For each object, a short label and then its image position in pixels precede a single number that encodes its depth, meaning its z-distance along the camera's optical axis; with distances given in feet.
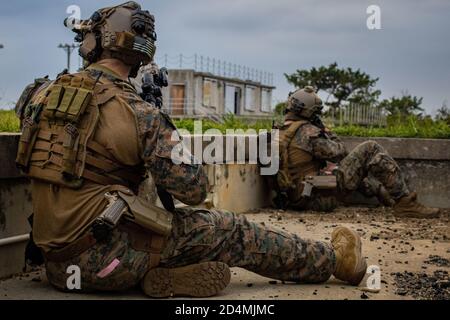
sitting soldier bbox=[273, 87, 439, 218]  29.09
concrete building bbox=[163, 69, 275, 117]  140.77
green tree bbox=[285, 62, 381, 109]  131.13
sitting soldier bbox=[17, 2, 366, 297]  13.70
